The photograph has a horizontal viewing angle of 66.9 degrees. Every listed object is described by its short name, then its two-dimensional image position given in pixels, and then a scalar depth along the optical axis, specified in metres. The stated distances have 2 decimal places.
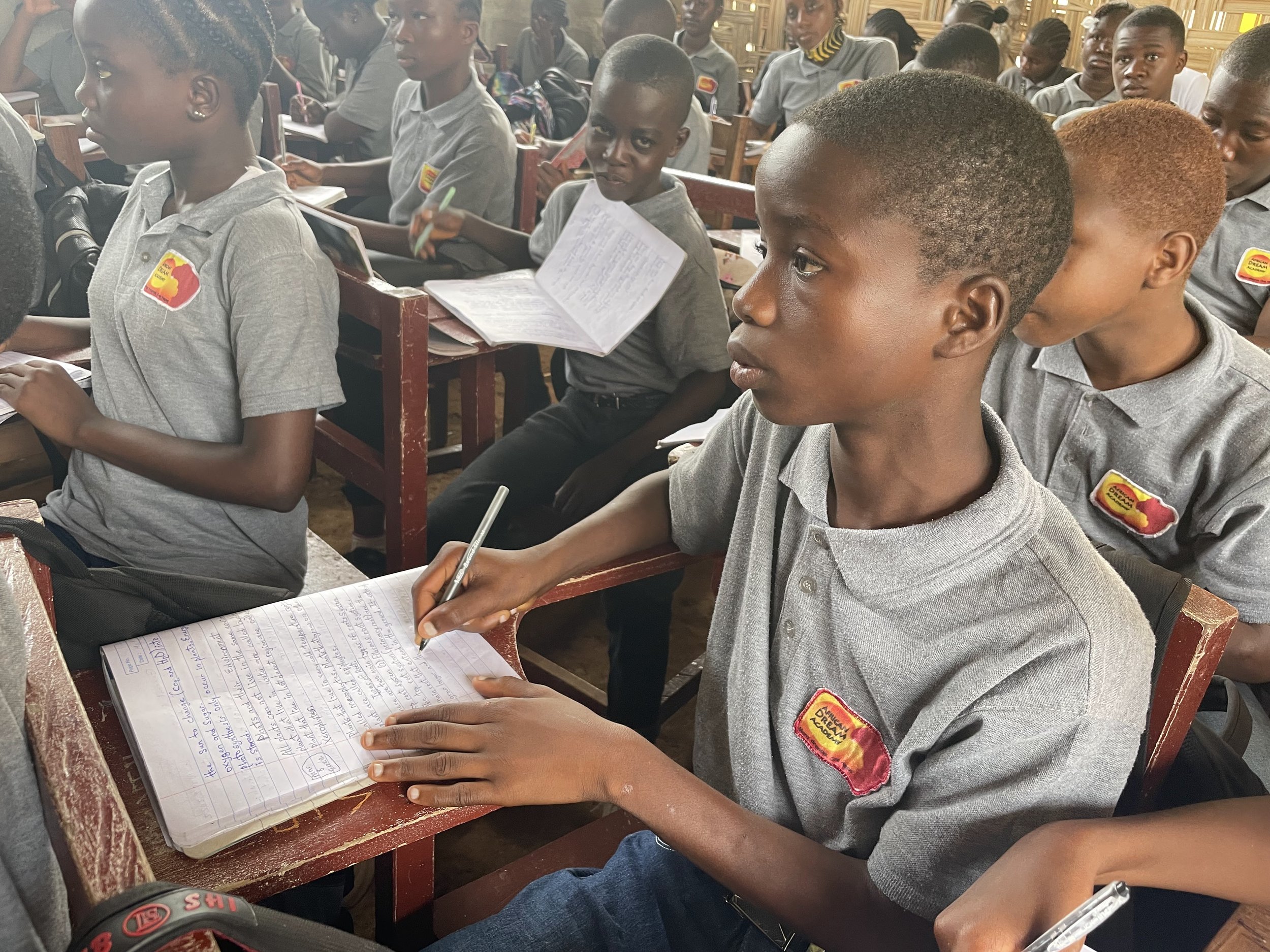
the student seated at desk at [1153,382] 1.07
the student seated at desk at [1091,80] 4.58
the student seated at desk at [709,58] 5.21
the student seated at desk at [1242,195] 1.93
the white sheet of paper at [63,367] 1.39
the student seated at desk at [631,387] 1.78
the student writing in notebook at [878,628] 0.70
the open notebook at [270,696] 0.73
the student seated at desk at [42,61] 3.64
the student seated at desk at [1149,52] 3.54
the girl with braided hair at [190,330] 1.23
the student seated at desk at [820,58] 4.72
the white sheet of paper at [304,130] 3.61
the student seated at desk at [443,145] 2.36
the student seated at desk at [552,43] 5.75
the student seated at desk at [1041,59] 5.26
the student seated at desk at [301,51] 4.67
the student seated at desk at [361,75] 3.37
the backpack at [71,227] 2.05
